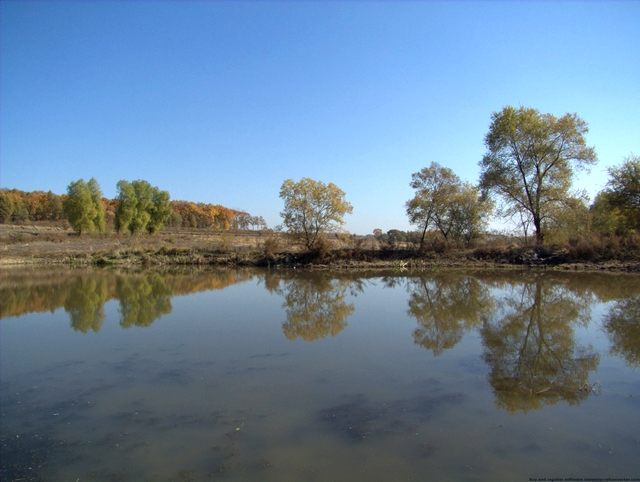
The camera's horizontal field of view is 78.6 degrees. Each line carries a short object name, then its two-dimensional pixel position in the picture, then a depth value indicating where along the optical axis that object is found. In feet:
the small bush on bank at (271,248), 95.66
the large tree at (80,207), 144.15
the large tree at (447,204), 90.63
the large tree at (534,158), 78.89
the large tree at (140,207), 152.35
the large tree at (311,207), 90.38
